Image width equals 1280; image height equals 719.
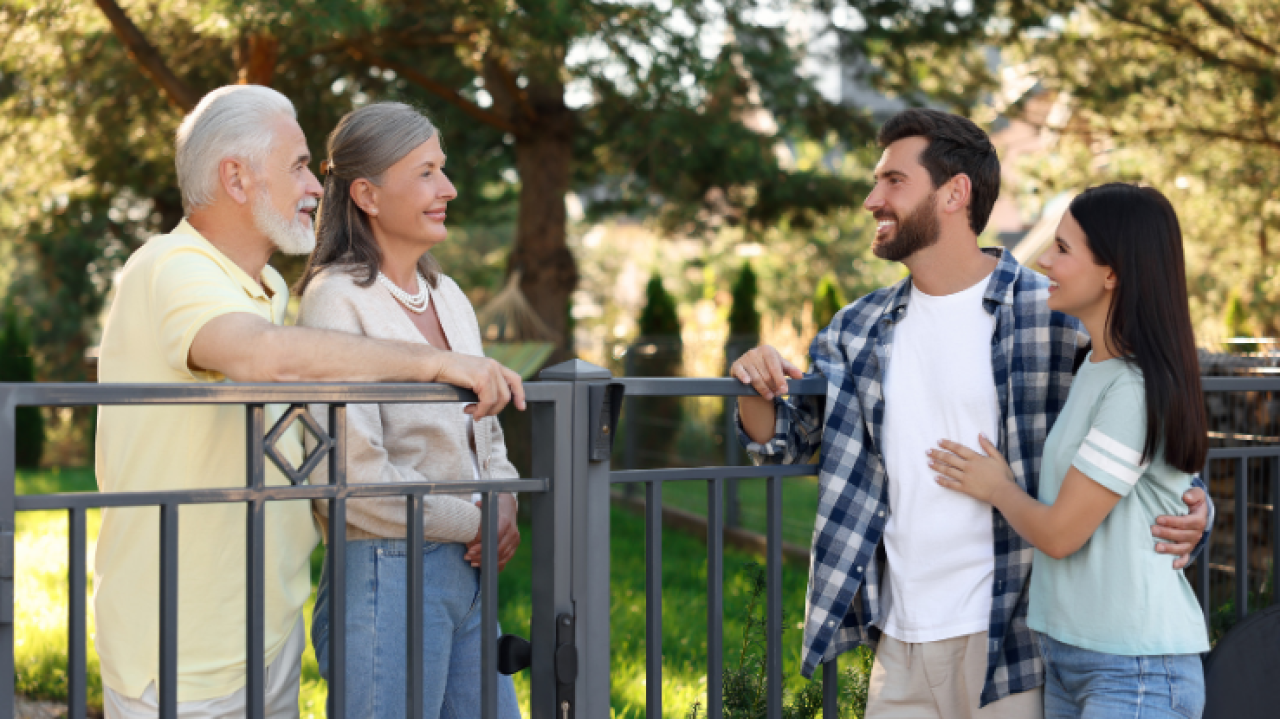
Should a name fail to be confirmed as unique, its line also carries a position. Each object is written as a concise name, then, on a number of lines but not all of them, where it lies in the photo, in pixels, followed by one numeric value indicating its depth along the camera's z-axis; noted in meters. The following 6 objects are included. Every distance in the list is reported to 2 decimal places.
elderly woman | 2.18
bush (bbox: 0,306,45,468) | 14.99
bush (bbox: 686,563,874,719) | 3.33
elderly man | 1.92
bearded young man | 2.43
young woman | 2.12
